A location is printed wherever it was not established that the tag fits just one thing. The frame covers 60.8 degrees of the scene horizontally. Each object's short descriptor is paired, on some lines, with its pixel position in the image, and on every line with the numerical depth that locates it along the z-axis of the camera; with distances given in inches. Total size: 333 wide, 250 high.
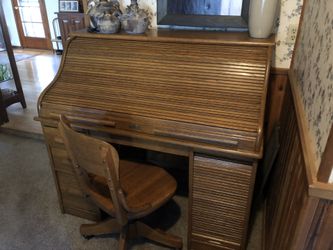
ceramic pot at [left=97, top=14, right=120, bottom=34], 61.9
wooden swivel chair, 42.4
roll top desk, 47.6
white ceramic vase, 52.6
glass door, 234.1
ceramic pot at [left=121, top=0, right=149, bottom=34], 61.3
